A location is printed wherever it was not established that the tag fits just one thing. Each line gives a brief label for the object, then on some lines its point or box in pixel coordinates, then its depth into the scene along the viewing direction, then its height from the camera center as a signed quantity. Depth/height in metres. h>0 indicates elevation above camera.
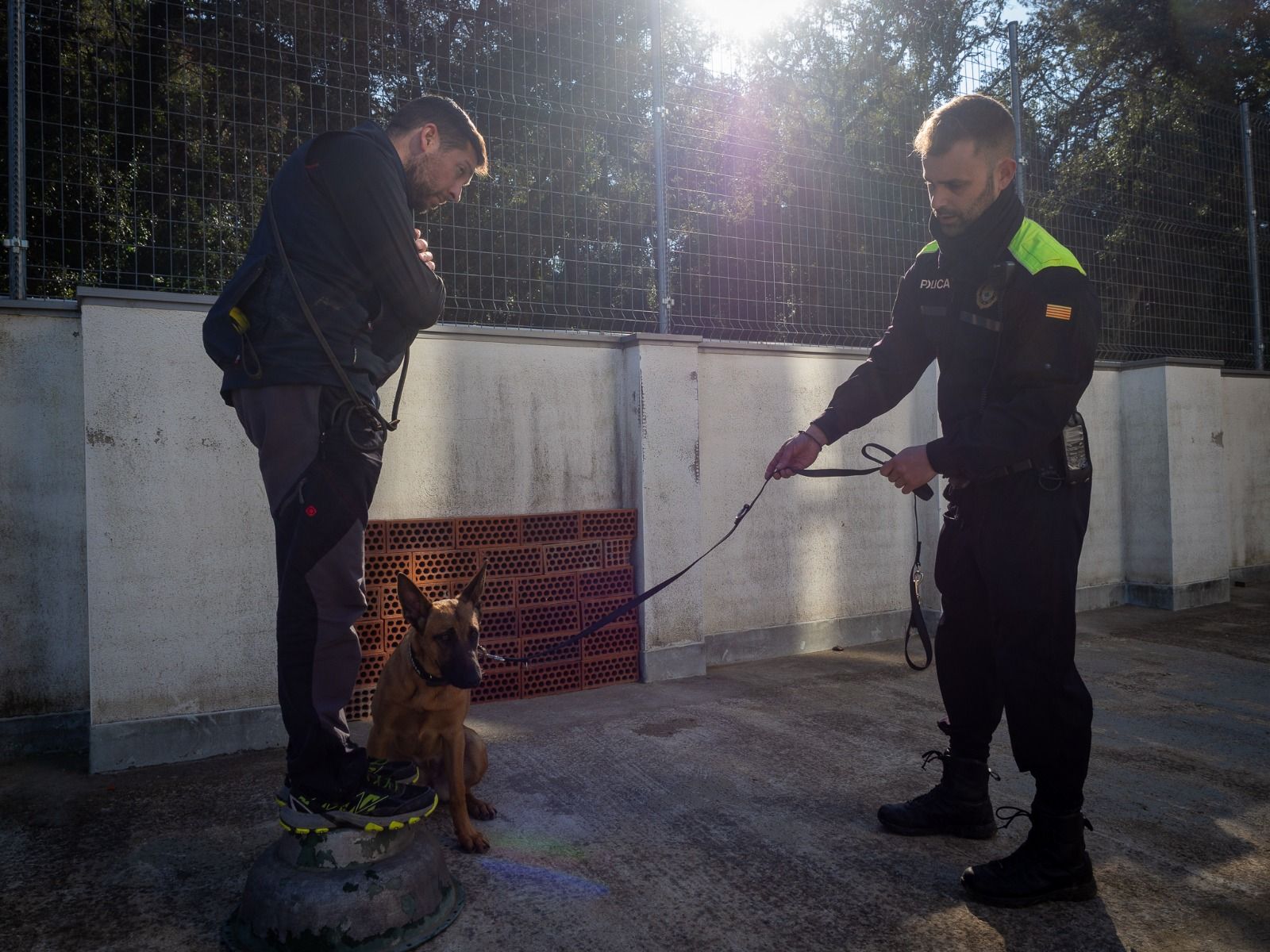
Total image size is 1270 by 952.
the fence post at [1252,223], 8.38 +2.47
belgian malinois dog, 2.70 -0.68
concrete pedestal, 2.07 -1.03
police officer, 2.38 -0.03
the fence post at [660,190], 5.23 +1.84
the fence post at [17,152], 3.69 +1.52
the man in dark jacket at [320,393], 2.14 +0.25
